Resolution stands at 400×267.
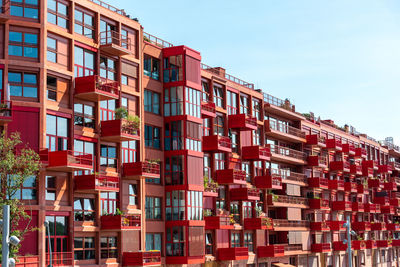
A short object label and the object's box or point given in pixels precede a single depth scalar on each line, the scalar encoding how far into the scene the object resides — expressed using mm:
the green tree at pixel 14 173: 38156
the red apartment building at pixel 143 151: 42062
